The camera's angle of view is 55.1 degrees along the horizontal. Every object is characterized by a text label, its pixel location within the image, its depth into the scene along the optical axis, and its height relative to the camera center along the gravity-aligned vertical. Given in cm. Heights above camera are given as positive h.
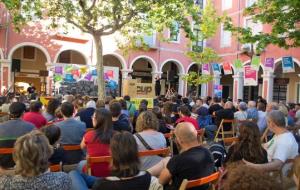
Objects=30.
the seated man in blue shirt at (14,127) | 348 -59
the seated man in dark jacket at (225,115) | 749 -75
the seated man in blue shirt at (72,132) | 402 -71
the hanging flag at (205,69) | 1747 +103
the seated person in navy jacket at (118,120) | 472 -60
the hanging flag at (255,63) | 1121 +95
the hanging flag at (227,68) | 1602 +103
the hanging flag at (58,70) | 1432 +64
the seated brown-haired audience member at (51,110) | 551 -53
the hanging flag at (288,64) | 1357 +112
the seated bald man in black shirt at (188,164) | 272 -75
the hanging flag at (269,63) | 1504 +127
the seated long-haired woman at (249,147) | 317 -67
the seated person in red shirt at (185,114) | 559 -57
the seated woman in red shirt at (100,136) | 362 -67
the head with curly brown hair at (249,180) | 134 -44
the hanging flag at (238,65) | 1432 +109
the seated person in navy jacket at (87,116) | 562 -64
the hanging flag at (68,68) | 1445 +75
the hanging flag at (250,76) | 1102 +42
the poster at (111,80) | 1557 +22
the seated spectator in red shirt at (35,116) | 483 -57
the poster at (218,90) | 1668 -23
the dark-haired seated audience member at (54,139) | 326 -64
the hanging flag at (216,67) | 1771 +118
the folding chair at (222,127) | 731 -105
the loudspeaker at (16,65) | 1720 +102
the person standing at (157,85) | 1903 -4
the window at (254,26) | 1801 +388
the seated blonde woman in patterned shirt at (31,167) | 218 -65
